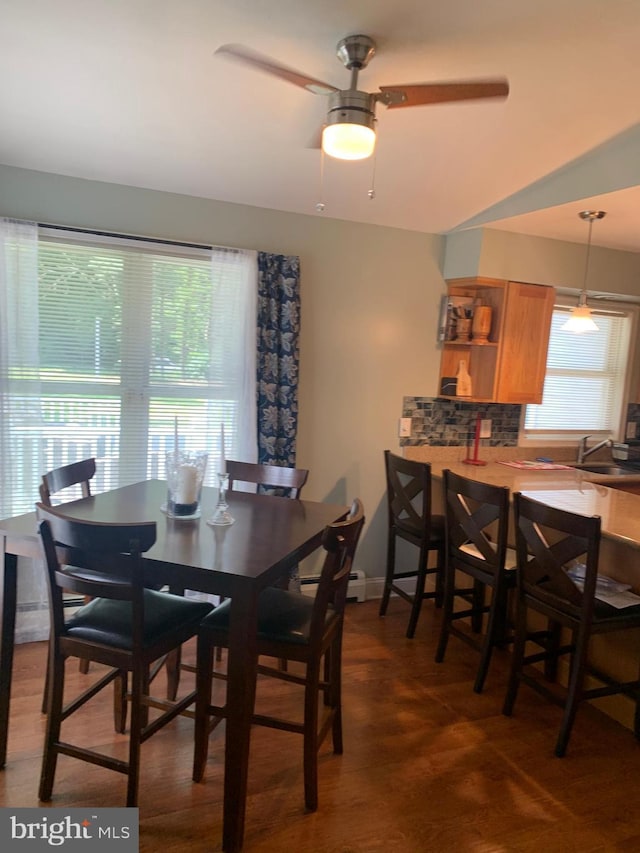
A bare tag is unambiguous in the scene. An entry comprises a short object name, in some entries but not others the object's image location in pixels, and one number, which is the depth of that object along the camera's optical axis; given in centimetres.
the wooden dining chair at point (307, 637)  178
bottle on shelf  362
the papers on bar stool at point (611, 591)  226
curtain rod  278
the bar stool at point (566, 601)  213
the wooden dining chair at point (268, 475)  266
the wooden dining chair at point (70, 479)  213
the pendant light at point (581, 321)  305
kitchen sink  389
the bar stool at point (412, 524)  309
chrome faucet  397
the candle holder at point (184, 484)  217
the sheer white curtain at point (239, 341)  307
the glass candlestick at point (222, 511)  214
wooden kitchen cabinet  350
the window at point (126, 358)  282
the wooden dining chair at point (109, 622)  162
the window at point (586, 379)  416
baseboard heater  356
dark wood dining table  165
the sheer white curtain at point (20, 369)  270
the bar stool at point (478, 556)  257
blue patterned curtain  314
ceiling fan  162
